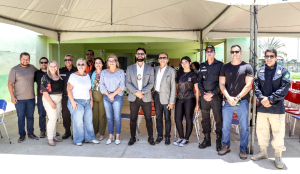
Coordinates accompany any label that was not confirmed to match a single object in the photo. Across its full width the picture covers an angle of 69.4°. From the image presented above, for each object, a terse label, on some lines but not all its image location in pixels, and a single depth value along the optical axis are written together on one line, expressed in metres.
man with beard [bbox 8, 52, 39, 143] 3.95
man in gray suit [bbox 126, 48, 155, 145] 3.75
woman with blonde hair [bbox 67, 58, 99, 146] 3.76
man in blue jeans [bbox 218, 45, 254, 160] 3.19
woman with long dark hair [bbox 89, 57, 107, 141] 4.05
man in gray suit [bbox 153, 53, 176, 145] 3.74
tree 42.53
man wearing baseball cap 3.49
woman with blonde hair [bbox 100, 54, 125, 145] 3.83
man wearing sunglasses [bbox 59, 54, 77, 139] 4.18
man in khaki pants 2.89
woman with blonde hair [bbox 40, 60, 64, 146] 3.75
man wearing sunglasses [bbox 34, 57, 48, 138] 4.13
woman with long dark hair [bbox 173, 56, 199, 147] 3.70
